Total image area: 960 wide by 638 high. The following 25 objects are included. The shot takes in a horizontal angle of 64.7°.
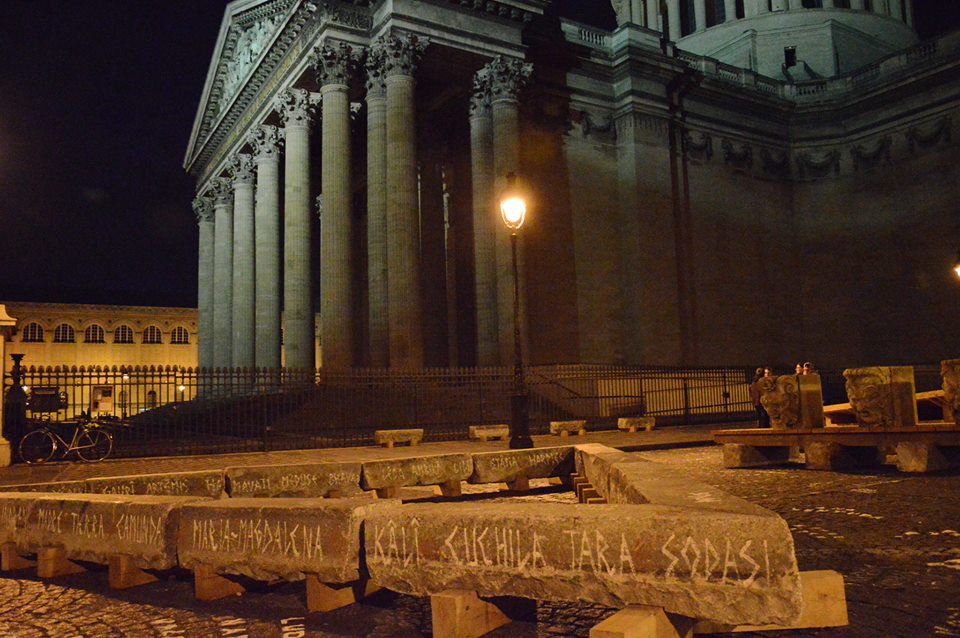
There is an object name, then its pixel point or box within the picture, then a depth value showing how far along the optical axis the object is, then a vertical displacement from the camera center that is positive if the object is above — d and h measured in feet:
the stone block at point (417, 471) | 29.17 -3.02
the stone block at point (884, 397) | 35.55 -0.92
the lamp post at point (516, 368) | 49.21 +1.50
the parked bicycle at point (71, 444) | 49.75 -2.51
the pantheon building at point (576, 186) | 89.15 +30.34
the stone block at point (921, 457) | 34.91 -3.78
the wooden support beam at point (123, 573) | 19.22 -4.30
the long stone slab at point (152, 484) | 25.91 -2.79
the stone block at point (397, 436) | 58.95 -3.29
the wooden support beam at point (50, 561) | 20.74 -4.23
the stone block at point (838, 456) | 37.88 -3.96
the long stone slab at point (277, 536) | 15.72 -3.01
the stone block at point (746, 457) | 40.60 -4.02
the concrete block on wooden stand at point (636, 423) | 71.05 -3.52
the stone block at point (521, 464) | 31.50 -3.16
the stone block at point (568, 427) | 66.23 -3.42
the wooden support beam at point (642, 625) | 11.32 -3.65
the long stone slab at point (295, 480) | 27.48 -3.03
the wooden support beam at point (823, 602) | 13.42 -3.93
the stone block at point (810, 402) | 39.04 -1.14
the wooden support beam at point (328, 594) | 16.57 -4.36
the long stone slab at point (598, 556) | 11.90 -2.91
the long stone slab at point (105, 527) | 18.22 -3.12
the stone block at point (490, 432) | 62.49 -3.37
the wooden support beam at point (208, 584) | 17.89 -4.35
